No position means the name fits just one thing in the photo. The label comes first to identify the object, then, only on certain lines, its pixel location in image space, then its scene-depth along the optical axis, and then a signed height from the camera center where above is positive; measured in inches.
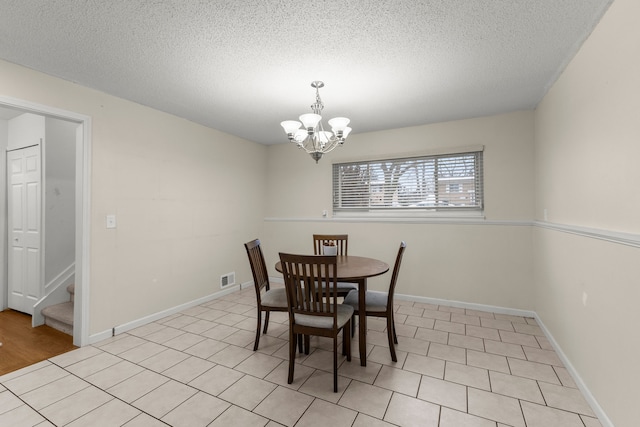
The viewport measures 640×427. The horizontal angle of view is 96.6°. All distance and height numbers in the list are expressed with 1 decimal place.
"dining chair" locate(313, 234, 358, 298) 135.5 -11.1
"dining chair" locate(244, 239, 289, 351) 97.4 -27.3
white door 129.6 -2.9
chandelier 92.6 +30.0
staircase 113.3 -38.9
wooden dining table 85.7 -18.4
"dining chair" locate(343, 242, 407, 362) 90.0 -29.3
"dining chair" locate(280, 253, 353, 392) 75.4 -24.9
